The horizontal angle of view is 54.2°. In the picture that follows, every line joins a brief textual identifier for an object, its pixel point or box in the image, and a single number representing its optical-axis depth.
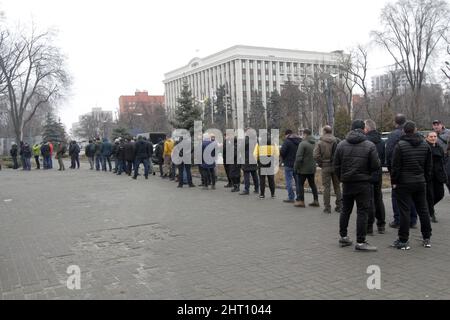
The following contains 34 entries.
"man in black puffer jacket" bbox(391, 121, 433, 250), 6.47
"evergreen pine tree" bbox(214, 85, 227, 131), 83.74
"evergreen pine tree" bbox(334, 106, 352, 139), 42.09
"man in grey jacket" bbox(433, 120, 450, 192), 9.04
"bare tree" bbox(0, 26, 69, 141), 42.91
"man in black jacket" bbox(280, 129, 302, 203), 11.16
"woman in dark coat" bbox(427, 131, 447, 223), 7.97
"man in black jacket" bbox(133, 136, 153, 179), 18.41
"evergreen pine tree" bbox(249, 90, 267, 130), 51.08
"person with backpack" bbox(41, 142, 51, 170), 28.62
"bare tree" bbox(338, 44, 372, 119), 48.75
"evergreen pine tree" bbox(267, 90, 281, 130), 61.53
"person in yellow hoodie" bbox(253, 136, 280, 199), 11.96
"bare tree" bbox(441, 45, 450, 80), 38.23
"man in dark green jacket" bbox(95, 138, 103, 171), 25.19
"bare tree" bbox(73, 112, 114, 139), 90.61
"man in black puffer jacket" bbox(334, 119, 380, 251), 6.44
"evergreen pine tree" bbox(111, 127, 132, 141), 45.49
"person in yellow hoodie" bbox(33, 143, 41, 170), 29.55
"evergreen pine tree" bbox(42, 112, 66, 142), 63.44
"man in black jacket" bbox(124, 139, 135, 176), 19.83
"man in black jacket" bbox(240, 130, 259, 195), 12.53
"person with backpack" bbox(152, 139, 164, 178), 19.12
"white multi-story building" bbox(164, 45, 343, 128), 112.44
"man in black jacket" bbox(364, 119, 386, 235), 7.50
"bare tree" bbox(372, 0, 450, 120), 42.68
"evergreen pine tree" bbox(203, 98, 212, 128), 80.38
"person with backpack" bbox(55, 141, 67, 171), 27.03
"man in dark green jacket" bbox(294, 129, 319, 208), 10.30
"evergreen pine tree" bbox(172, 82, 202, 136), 29.09
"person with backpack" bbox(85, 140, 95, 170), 26.06
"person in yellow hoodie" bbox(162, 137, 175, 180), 17.38
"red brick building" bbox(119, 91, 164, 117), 137.50
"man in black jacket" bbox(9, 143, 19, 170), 29.80
